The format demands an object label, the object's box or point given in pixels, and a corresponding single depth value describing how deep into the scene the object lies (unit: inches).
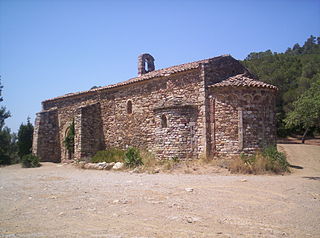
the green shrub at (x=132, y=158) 526.0
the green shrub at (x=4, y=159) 869.8
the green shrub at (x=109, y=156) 600.3
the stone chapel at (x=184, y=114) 493.4
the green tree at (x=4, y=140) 883.4
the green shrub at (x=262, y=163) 437.1
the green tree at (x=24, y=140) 845.2
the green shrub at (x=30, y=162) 692.1
